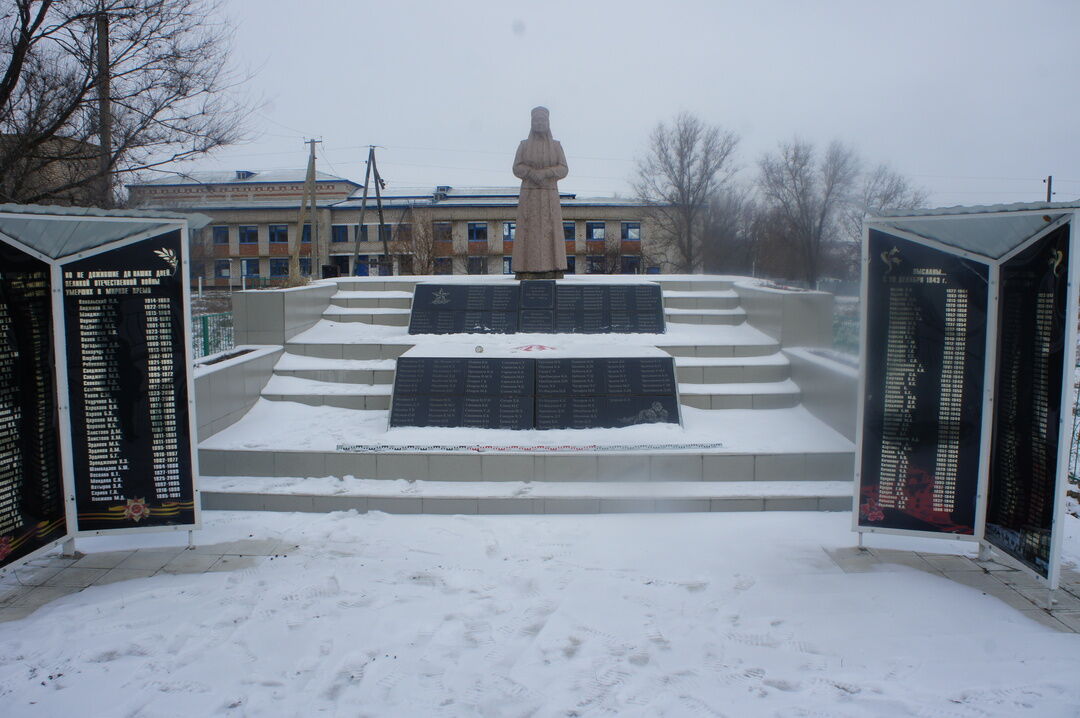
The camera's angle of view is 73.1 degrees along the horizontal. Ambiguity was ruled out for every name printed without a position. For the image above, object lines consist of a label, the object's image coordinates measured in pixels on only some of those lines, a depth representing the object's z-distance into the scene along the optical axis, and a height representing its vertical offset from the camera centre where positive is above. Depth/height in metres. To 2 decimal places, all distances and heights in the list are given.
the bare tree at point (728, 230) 32.34 +3.09
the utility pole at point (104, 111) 10.25 +2.66
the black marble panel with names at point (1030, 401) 4.14 -0.60
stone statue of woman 10.98 +1.32
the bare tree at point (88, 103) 9.85 +2.77
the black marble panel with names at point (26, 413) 4.41 -0.73
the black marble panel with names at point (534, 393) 7.04 -0.94
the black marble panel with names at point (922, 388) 4.68 -0.58
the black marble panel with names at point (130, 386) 4.83 -0.61
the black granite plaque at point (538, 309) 9.27 -0.14
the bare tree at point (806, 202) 28.33 +4.07
